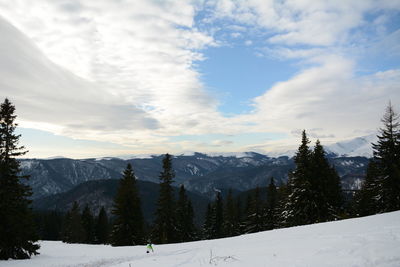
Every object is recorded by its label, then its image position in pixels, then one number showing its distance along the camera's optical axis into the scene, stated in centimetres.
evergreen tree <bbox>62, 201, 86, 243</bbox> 6188
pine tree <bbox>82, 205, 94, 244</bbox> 7000
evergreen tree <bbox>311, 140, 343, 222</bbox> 3228
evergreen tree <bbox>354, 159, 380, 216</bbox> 3416
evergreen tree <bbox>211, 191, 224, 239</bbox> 6688
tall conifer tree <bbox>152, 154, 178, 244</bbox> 4078
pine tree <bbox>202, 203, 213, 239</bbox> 6825
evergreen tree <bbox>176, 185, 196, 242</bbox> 5103
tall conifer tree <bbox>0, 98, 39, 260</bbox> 2142
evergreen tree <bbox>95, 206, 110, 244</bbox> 7081
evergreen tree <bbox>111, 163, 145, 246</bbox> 3472
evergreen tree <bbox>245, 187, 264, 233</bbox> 5481
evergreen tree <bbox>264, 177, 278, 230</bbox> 5330
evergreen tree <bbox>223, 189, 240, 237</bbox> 6162
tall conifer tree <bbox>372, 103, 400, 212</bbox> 3030
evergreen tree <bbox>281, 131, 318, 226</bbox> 3241
